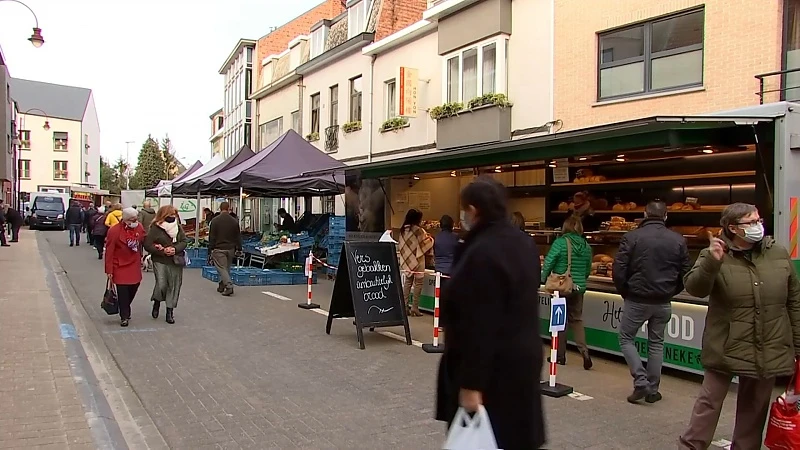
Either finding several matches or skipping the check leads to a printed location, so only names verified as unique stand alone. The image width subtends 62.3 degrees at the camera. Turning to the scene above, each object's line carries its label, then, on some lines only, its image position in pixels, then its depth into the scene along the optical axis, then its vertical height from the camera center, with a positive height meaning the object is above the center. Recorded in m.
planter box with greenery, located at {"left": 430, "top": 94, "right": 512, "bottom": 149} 14.06 +2.12
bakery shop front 6.40 +0.56
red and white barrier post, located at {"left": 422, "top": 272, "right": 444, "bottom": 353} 8.31 -1.57
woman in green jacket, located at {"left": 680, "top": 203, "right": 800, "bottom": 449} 4.12 -0.58
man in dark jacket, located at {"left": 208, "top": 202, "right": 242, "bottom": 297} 13.26 -0.59
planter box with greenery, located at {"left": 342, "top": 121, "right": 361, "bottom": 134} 20.59 +2.77
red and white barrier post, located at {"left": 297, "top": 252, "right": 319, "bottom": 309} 11.63 -1.05
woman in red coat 9.40 -0.56
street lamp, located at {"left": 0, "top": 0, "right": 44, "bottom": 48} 18.22 +4.79
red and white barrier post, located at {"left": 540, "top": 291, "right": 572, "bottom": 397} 6.35 -1.12
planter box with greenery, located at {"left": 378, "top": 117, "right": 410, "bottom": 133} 17.84 +2.51
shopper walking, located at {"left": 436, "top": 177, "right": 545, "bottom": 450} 2.97 -0.54
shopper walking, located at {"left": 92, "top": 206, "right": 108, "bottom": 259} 20.45 -0.58
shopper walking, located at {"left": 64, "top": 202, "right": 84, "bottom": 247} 28.50 -0.41
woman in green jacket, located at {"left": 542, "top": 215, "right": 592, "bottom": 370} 7.41 -0.54
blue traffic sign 6.41 -0.96
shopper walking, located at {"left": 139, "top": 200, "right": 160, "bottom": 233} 15.16 -0.02
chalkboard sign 8.71 -0.98
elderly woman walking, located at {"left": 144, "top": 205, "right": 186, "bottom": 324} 9.88 -0.58
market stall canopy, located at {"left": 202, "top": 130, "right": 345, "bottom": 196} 15.23 +1.04
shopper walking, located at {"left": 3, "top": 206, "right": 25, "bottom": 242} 28.95 -0.35
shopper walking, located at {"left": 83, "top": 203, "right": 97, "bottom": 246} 25.28 -0.28
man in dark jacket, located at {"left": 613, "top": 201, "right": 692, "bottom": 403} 5.95 -0.60
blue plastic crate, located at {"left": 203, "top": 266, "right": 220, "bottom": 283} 15.77 -1.46
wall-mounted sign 16.70 +3.12
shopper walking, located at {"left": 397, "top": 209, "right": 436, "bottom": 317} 10.84 -0.52
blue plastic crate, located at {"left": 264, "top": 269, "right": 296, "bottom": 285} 15.20 -1.46
